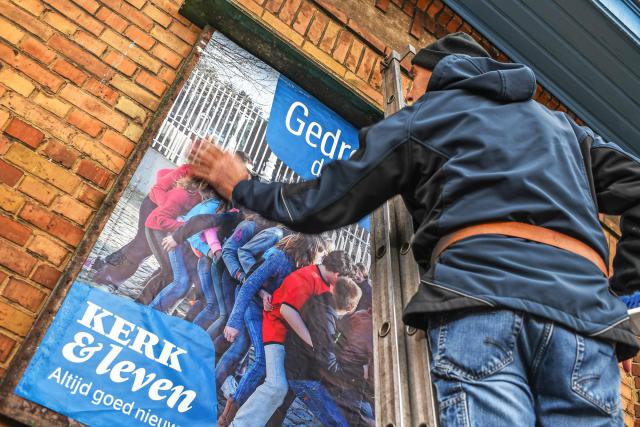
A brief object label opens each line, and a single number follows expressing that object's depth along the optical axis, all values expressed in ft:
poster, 5.68
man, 3.70
